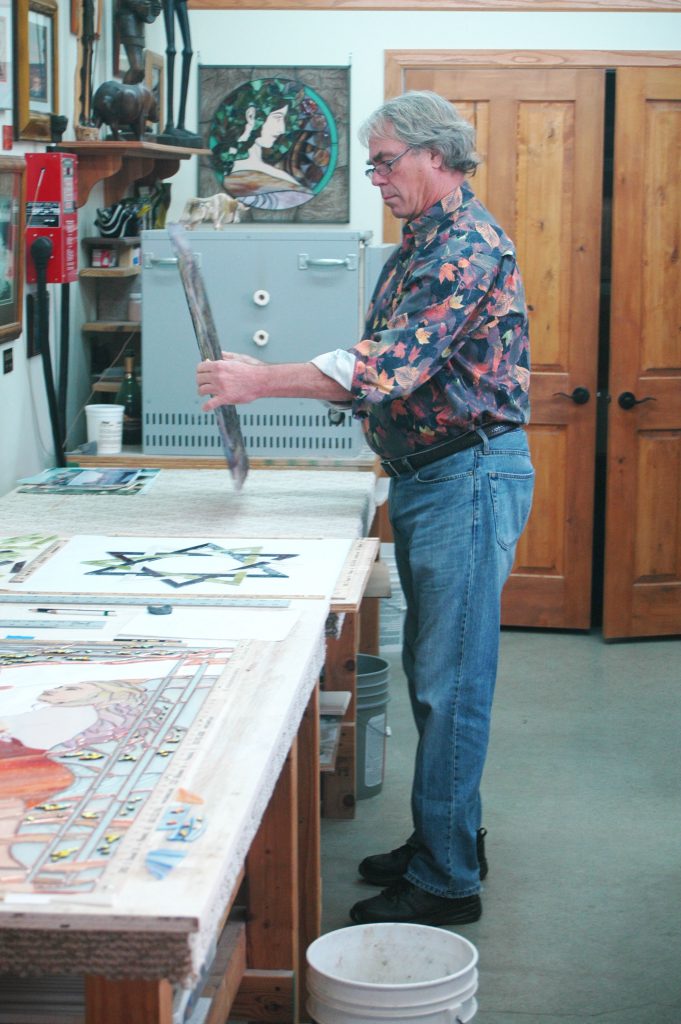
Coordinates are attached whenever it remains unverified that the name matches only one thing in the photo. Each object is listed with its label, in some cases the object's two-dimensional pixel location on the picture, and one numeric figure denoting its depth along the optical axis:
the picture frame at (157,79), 4.79
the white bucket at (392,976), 2.13
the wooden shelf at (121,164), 3.86
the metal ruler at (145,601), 2.31
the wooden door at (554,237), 5.07
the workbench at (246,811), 1.21
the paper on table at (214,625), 2.11
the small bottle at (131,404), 3.93
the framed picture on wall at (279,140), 5.10
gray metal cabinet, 3.58
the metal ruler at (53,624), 2.16
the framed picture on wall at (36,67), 3.43
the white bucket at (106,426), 3.77
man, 2.63
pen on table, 2.25
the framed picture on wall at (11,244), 3.18
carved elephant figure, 3.87
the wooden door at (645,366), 4.99
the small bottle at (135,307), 4.22
